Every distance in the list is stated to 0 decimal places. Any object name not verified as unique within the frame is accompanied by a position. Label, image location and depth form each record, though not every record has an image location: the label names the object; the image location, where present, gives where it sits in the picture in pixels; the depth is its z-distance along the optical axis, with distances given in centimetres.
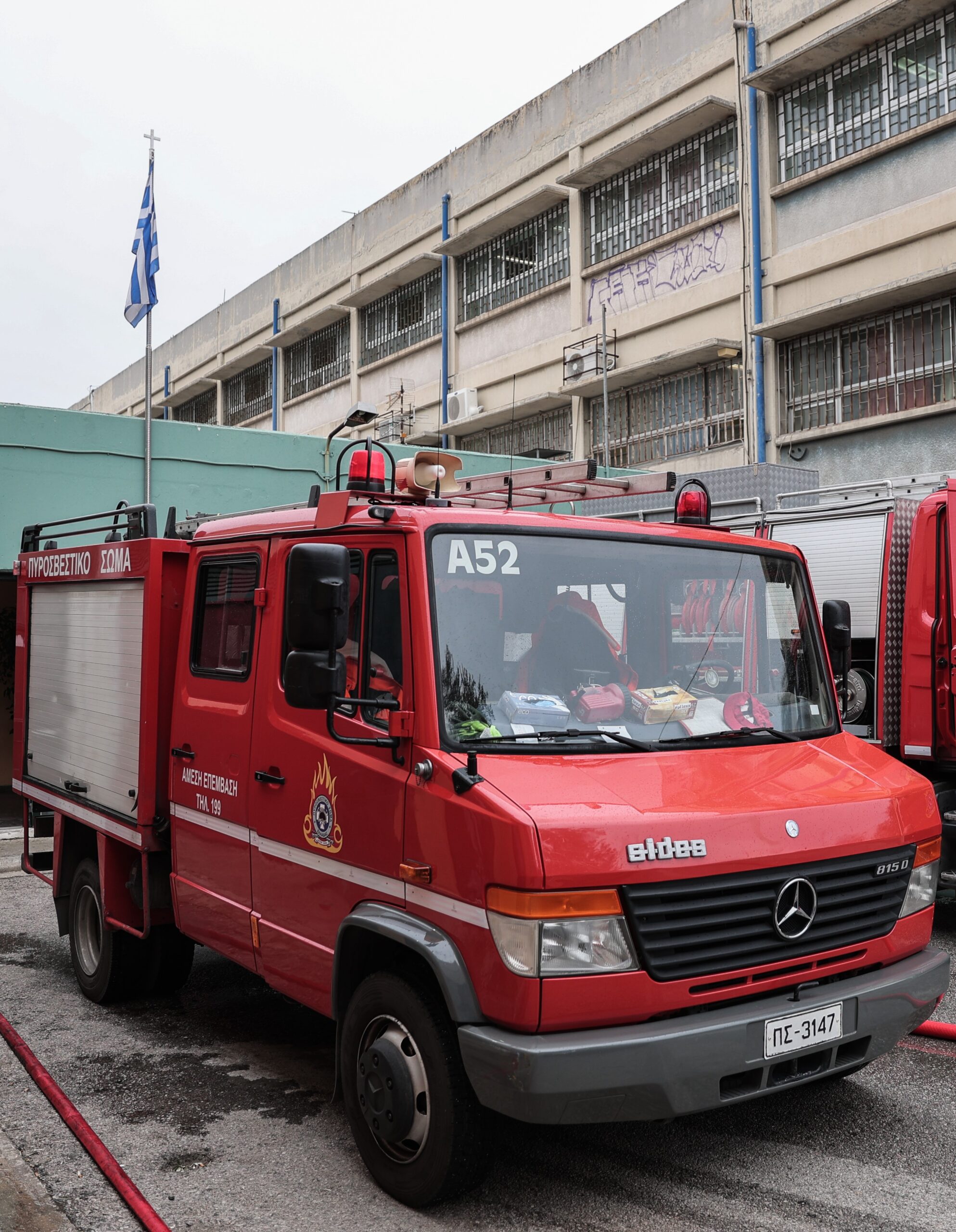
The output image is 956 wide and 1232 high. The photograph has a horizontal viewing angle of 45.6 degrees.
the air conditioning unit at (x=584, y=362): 2008
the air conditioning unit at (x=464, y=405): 2350
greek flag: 1520
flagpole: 1305
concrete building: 1512
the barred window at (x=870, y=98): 1463
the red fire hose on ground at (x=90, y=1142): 364
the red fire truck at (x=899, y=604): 698
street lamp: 621
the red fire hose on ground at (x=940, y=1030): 514
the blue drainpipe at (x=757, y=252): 1711
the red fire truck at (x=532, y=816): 327
